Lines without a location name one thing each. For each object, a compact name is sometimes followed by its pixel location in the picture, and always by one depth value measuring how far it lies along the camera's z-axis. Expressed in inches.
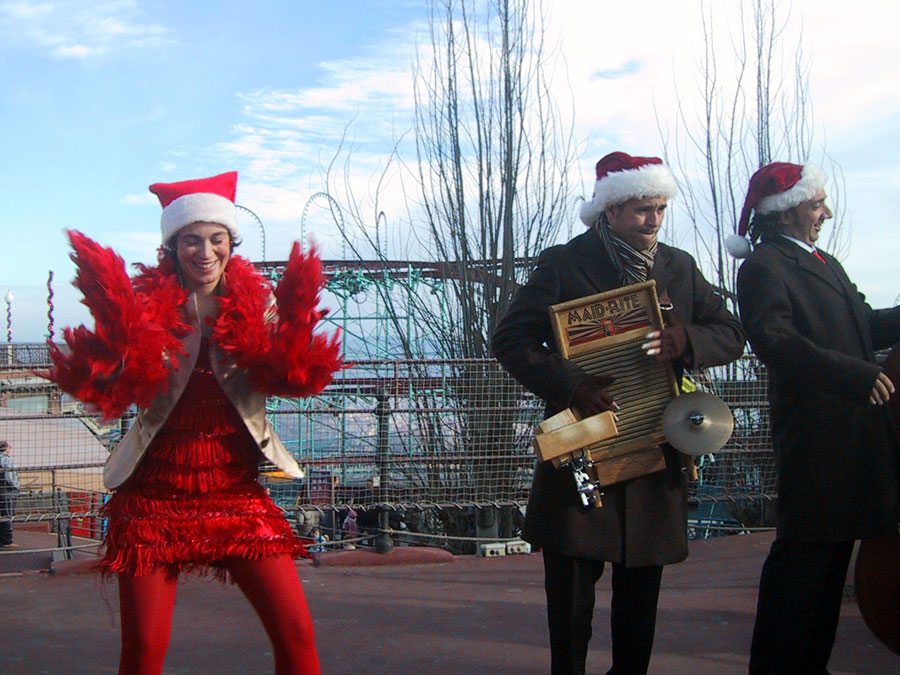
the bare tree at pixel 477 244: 367.2
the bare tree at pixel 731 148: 411.8
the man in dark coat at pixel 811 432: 130.3
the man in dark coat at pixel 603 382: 124.9
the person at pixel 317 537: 317.3
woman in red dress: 111.8
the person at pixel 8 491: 267.4
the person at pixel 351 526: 293.6
